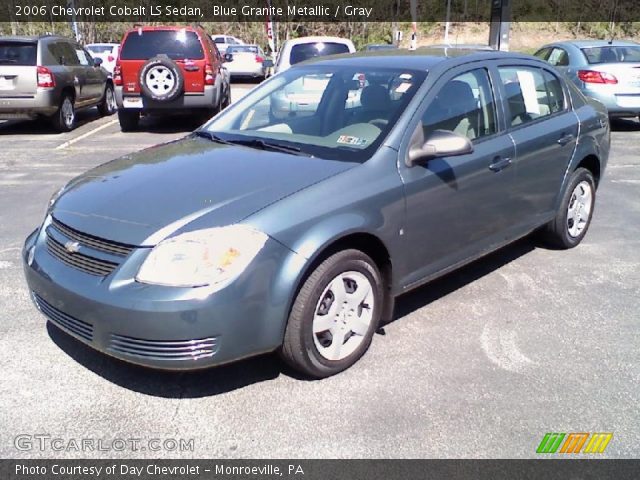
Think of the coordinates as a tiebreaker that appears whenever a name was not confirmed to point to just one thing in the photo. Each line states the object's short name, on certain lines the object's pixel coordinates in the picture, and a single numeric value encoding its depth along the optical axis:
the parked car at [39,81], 10.26
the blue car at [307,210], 2.69
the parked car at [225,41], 29.00
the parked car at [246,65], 22.38
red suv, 10.17
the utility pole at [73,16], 23.80
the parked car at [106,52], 20.91
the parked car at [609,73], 10.20
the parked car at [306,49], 10.09
